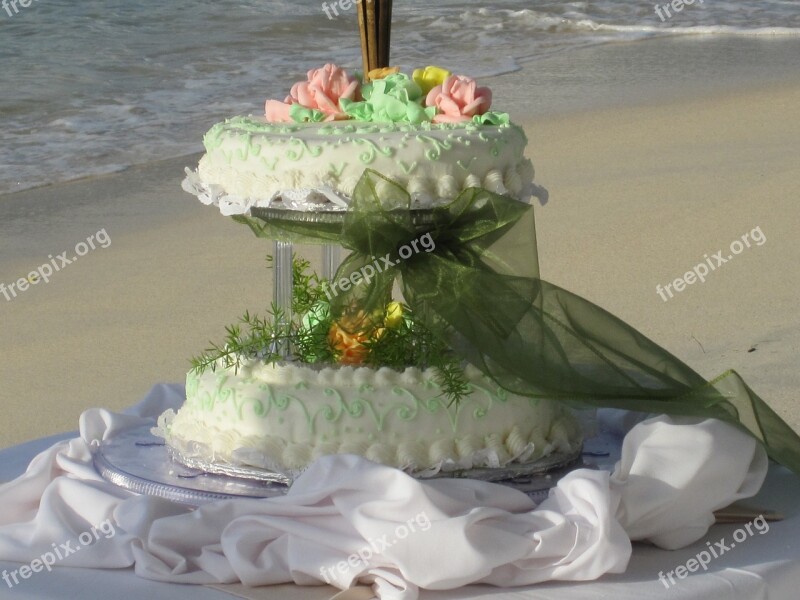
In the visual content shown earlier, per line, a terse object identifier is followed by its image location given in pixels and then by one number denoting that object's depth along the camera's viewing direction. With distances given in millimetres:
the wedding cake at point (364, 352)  2760
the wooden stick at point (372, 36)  3012
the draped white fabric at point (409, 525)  2465
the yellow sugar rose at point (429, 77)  3066
